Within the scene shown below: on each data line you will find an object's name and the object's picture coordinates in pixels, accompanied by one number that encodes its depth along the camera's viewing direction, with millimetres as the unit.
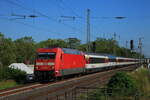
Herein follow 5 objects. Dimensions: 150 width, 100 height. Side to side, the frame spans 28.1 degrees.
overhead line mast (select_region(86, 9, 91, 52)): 47978
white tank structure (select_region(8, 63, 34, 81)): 36050
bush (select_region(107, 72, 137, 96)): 18438
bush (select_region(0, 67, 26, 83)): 28767
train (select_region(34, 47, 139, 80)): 28000
